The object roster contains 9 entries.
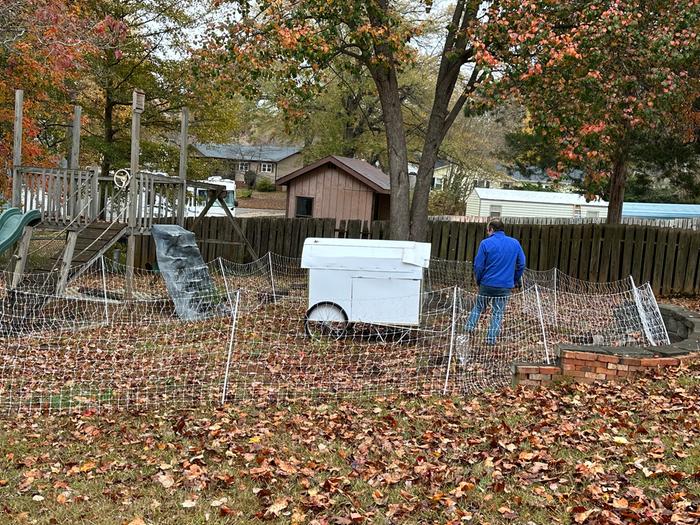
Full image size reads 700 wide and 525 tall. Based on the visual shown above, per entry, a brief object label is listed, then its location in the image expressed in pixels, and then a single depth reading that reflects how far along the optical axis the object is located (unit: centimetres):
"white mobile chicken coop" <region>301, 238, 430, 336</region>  891
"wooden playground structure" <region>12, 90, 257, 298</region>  1163
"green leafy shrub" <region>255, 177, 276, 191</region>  5219
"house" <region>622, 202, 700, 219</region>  3391
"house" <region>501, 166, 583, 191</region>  4407
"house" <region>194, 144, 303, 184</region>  5656
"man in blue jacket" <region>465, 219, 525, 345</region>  884
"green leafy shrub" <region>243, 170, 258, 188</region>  5584
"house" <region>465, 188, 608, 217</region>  3847
